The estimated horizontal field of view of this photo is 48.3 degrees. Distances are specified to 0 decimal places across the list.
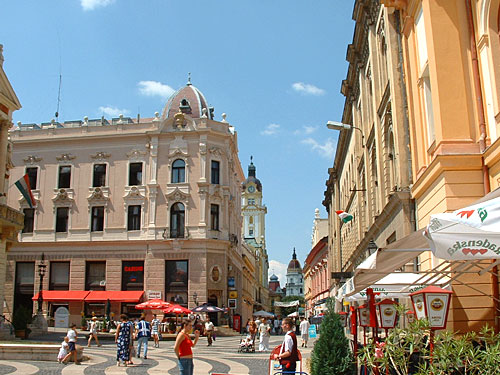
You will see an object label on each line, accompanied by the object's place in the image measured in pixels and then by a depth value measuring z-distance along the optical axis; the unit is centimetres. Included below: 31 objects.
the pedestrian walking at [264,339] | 2507
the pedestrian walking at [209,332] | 2855
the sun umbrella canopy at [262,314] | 4440
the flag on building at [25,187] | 3053
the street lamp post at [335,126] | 2381
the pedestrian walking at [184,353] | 1046
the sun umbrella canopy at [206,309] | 3519
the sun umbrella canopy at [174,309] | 3409
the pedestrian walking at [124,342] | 1717
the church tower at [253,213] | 11550
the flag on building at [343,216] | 2381
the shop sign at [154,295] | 4022
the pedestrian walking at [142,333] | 1958
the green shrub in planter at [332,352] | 977
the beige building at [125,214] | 4075
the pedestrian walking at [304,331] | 2841
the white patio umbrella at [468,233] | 645
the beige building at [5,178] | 2869
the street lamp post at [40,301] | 3165
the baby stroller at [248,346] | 2411
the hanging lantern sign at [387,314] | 1158
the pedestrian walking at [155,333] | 2769
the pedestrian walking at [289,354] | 1008
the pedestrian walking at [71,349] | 1730
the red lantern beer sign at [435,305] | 924
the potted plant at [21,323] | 2688
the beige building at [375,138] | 1814
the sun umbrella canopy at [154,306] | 3322
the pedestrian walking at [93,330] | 2502
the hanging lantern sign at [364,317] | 1311
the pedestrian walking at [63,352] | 1747
